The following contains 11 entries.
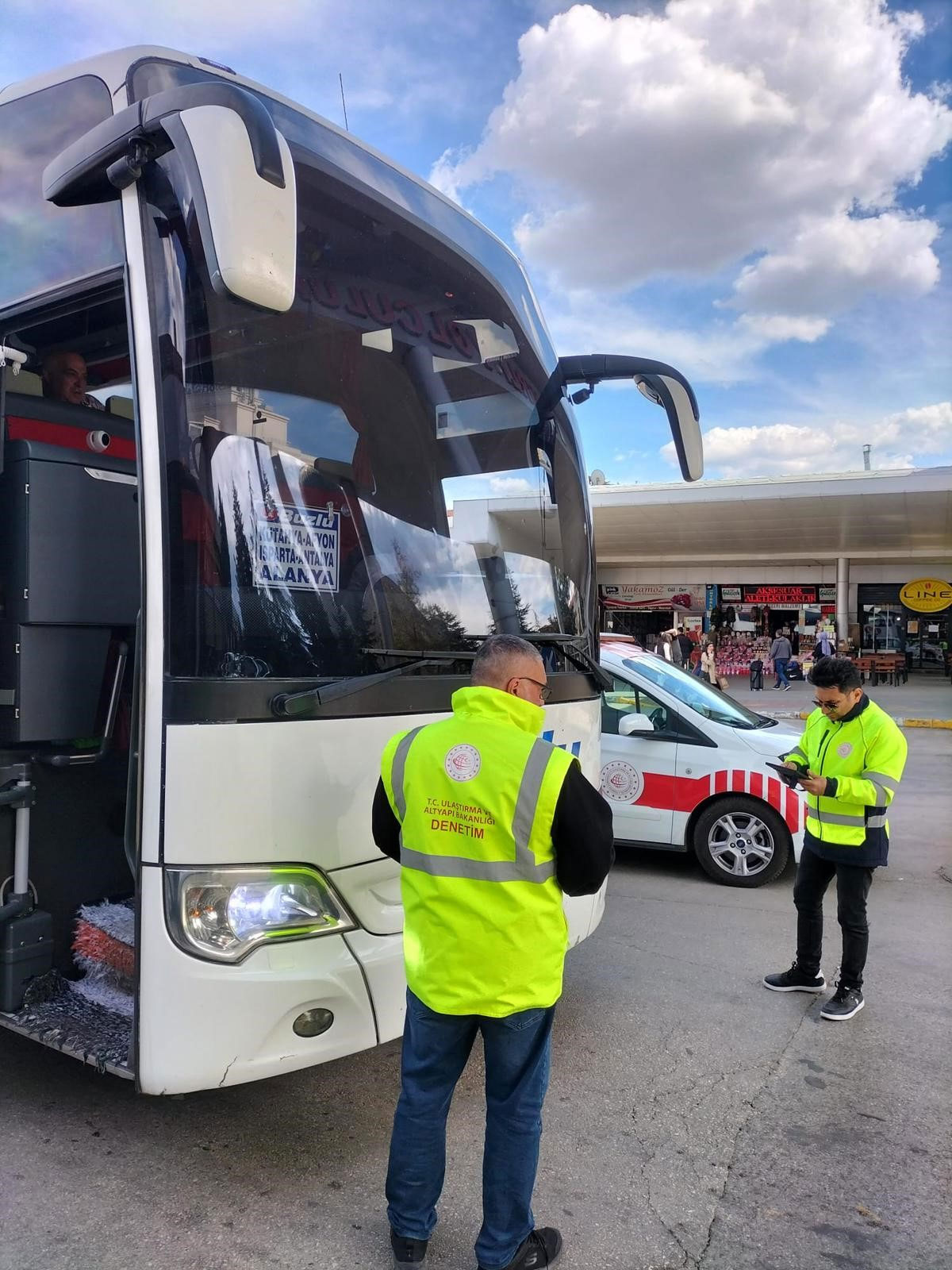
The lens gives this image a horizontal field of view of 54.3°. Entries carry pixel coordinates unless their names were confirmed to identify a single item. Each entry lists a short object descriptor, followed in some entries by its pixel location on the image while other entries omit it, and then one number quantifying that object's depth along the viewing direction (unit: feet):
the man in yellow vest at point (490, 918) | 7.75
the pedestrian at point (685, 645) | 70.95
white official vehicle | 21.65
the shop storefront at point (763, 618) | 96.12
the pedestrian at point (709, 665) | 58.85
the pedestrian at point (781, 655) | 75.97
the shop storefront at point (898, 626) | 92.84
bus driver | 11.86
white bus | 8.54
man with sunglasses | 14.03
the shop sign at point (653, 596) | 100.48
